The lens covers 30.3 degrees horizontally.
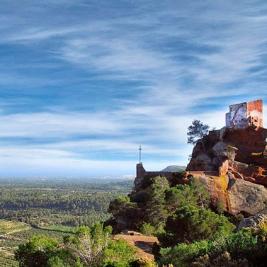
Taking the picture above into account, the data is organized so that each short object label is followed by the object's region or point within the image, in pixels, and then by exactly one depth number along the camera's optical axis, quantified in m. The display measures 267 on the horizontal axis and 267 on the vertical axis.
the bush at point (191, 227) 35.06
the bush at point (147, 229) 43.39
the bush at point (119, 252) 26.41
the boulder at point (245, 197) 50.00
